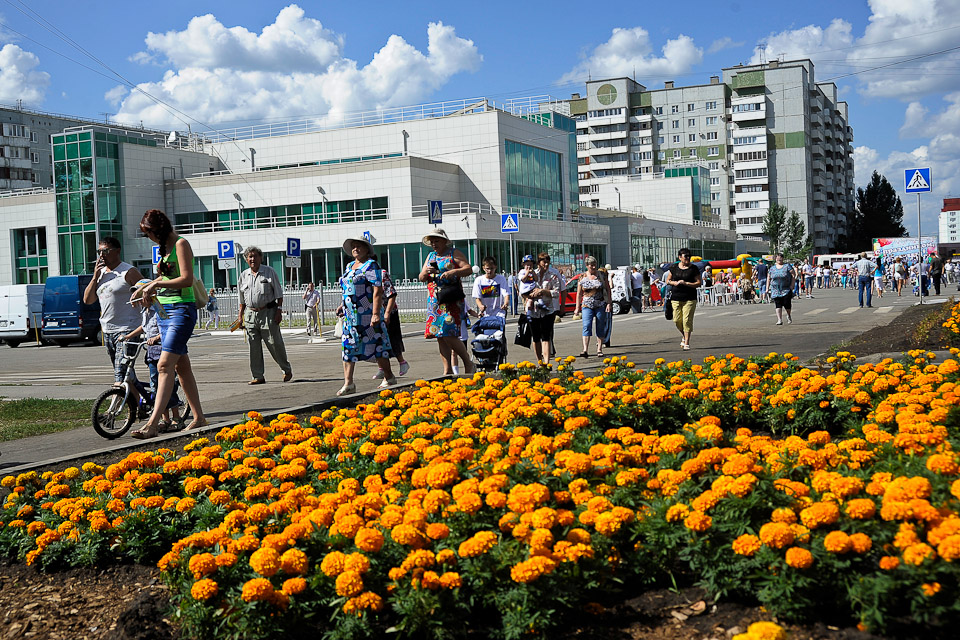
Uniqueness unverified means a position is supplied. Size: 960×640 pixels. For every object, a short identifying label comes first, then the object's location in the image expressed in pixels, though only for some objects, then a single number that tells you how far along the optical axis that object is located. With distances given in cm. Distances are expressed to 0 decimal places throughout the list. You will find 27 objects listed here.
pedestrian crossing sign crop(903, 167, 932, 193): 2000
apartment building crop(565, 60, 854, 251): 12756
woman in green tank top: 783
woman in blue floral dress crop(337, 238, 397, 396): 1041
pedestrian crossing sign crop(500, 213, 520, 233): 3159
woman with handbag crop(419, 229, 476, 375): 1116
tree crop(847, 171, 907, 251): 13700
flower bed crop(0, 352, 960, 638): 299
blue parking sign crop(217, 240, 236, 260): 3002
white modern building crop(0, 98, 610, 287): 5584
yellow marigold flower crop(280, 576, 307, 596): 318
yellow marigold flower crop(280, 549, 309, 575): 332
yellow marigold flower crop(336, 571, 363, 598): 307
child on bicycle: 862
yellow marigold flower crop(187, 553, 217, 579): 339
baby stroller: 1140
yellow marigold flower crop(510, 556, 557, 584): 301
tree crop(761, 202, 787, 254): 10756
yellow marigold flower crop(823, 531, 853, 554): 288
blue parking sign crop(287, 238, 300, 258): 2842
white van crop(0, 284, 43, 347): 3216
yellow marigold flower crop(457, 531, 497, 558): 319
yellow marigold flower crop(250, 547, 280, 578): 329
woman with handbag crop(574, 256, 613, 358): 1598
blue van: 3011
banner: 6501
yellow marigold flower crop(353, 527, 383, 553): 332
